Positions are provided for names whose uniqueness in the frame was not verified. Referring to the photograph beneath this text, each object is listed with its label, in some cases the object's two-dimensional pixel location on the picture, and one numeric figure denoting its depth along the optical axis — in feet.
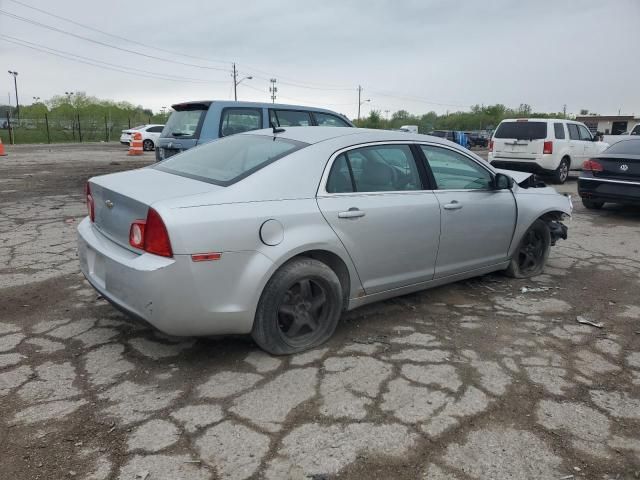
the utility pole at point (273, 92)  238.48
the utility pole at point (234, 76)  220.84
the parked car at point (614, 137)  62.88
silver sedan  9.43
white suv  42.14
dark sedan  26.55
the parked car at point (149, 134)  83.51
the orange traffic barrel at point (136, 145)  73.00
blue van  25.40
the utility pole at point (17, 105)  165.52
